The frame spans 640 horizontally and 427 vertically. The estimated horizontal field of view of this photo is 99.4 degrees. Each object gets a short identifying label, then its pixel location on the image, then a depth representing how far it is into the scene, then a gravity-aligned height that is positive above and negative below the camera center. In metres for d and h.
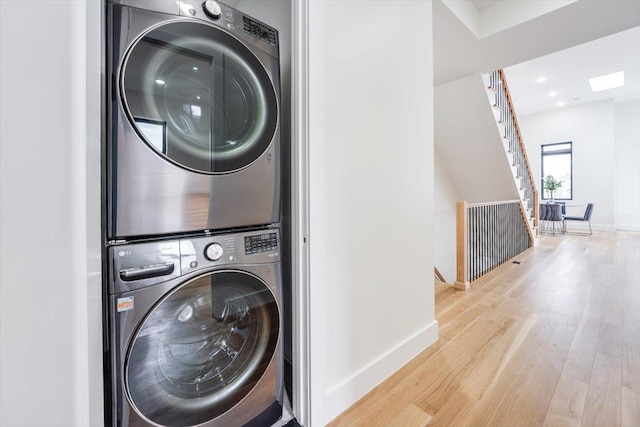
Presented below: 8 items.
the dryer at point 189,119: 0.78 +0.31
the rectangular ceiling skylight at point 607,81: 5.62 +2.76
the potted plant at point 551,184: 7.83 +0.71
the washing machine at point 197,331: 0.78 -0.41
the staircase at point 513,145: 3.91 +1.06
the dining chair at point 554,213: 6.45 -0.11
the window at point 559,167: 7.88 +1.24
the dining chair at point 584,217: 6.52 -0.23
